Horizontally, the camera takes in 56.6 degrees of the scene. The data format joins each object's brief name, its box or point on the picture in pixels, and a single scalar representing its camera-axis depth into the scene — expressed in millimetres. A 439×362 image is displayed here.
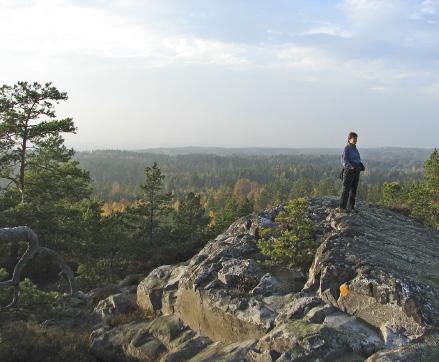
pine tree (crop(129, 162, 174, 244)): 30500
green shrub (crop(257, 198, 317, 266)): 11336
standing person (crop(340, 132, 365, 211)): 12625
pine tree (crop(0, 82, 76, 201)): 20922
